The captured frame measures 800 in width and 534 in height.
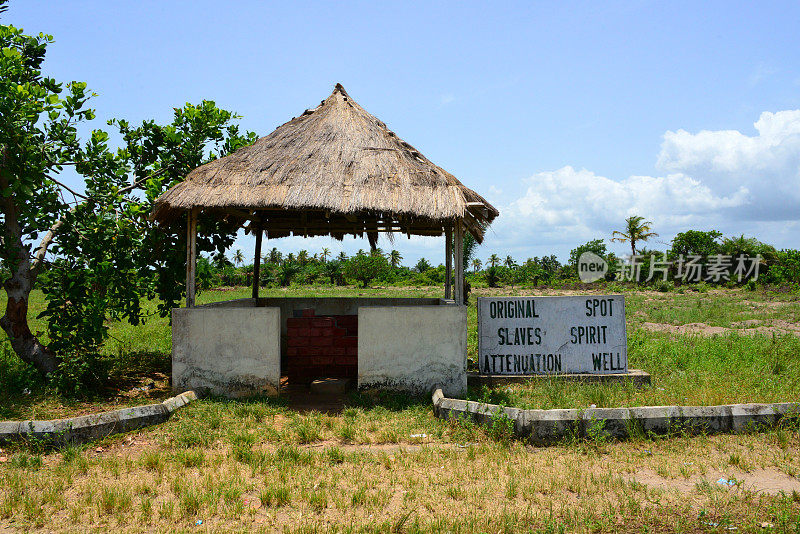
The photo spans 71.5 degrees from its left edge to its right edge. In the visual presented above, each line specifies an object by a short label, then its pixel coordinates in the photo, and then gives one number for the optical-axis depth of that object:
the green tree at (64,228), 7.26
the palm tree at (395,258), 59.56
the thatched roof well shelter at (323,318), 7.33
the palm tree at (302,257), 55.44
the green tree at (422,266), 55.31
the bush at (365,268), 43.97
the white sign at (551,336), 8.23
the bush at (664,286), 33.34
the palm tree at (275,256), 53.97
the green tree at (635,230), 49.53
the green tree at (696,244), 41.59
